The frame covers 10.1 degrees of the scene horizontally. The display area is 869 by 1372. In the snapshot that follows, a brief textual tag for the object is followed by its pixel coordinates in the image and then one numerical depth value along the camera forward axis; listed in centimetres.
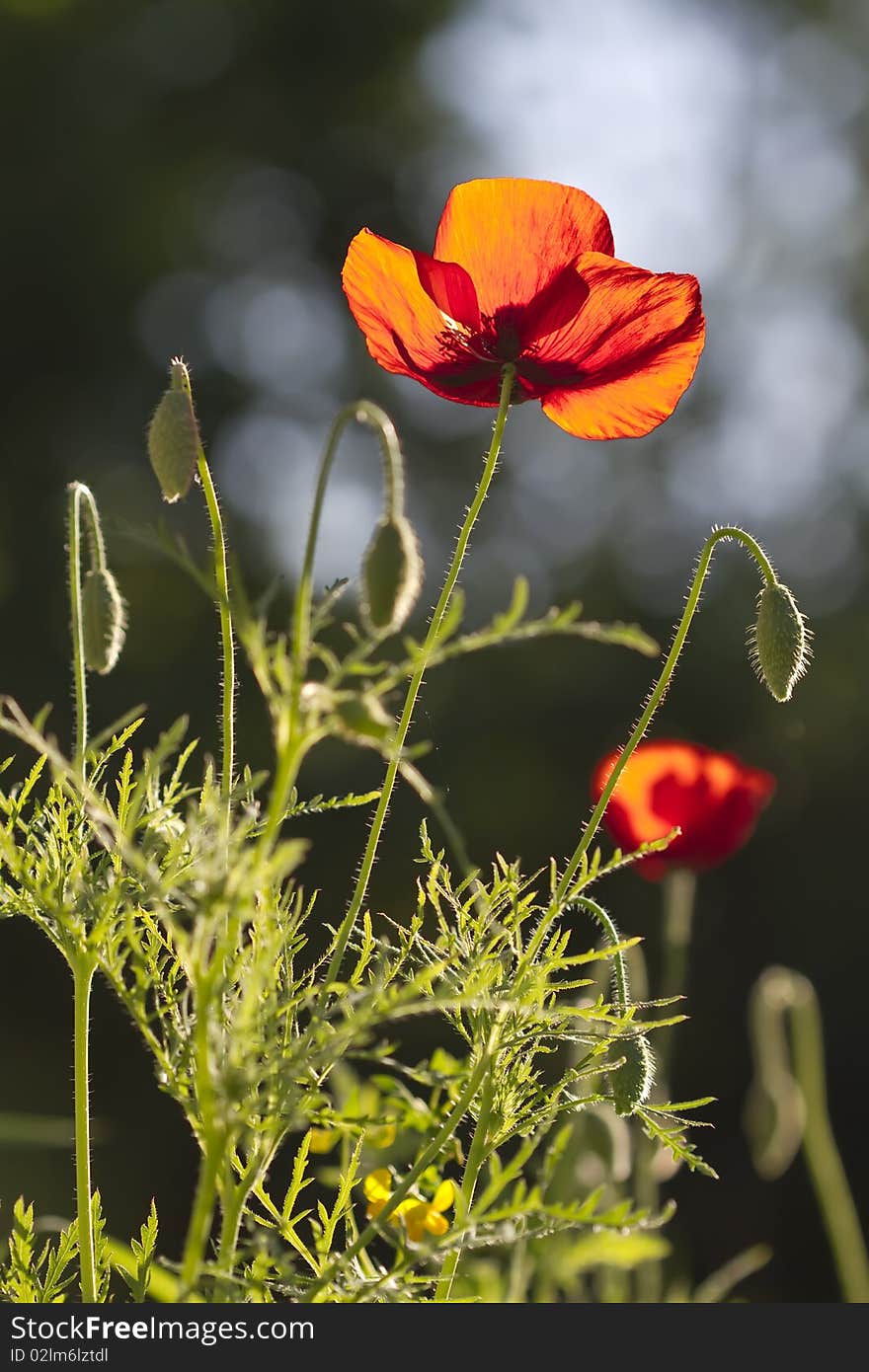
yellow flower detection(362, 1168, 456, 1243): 85
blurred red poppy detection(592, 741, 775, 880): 108
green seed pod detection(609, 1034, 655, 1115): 83
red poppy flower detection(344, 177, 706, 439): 87
